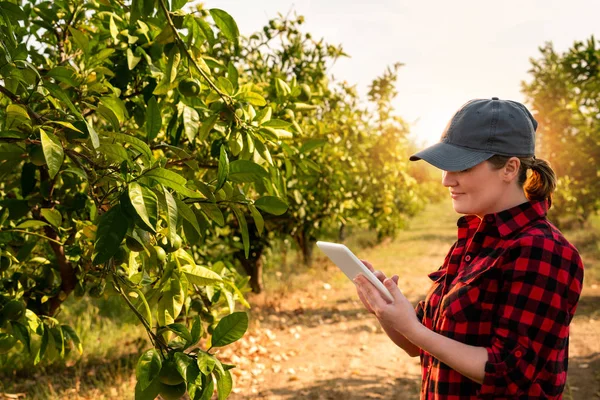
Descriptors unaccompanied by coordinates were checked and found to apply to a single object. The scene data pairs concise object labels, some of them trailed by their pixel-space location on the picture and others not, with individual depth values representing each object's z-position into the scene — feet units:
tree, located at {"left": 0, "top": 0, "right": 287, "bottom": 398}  5.37
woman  5.05
